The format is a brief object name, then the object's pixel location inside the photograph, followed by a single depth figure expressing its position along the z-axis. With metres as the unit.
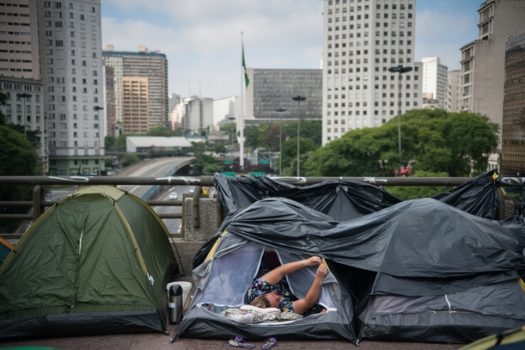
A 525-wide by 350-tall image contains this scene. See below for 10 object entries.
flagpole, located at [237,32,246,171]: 62.36
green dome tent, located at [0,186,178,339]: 4.38
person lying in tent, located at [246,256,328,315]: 4.48
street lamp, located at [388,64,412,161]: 37.62
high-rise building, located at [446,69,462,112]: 127.38
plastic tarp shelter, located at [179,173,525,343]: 4.24
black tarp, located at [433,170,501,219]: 5.68
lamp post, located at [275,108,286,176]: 81.53
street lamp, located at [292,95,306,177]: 60.36
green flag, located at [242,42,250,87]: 58.34
